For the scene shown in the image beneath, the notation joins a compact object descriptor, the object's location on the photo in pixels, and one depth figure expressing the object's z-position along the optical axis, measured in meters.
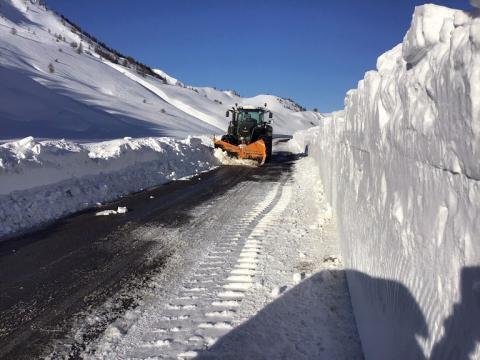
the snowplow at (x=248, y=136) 19.80
